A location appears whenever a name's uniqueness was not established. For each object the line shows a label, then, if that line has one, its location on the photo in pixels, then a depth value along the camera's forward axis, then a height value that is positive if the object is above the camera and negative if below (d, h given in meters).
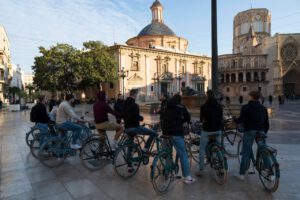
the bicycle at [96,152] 5.54 -1.27
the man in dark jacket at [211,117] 4.80 -0.40
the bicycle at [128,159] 5.12 -1.34
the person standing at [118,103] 9.99 -0.23
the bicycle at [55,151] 6.06 -1.36
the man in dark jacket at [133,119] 5.30 -0.48
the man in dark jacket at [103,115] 5.65 -0.40
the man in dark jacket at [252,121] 4.49 -0.47
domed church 44.91 +7.60
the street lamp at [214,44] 7.27 +1.71
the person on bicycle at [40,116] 7.28 -0.53
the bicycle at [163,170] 4.25 -1.35
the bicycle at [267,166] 4.05 -1.25
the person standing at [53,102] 10.86 -0.14
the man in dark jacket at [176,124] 4.48 -0.51
